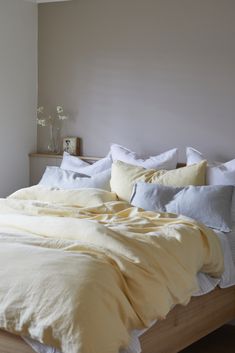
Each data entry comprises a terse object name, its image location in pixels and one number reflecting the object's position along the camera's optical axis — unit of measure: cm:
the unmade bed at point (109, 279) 266
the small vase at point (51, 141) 548
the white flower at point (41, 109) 549
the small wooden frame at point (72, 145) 529
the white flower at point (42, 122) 545
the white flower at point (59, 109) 536
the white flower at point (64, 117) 536
